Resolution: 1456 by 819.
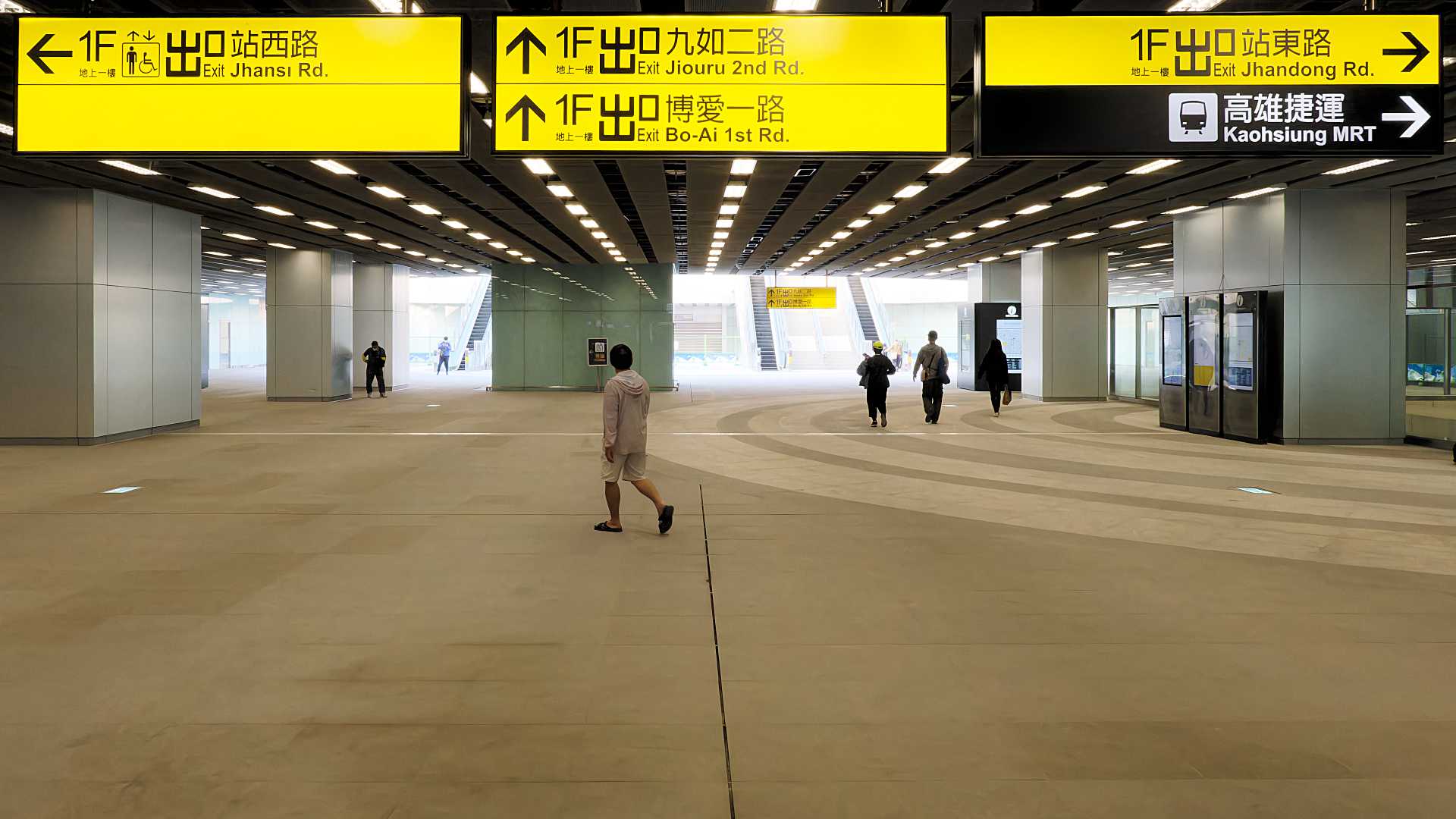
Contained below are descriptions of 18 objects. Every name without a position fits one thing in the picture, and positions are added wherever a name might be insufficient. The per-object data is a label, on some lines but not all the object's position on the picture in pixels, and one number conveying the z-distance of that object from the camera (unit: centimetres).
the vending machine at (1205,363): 1795
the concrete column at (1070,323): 2817
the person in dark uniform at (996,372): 2284
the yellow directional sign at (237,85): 688
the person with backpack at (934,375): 2014
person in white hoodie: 827
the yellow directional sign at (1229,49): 677
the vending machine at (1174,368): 1922
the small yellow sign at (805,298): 4894
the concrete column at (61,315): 1584
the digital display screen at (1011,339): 3272
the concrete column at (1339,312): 1631
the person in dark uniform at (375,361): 2953
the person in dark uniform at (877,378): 1903
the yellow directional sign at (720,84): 680
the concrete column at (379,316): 3344
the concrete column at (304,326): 2723
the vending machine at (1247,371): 1664
